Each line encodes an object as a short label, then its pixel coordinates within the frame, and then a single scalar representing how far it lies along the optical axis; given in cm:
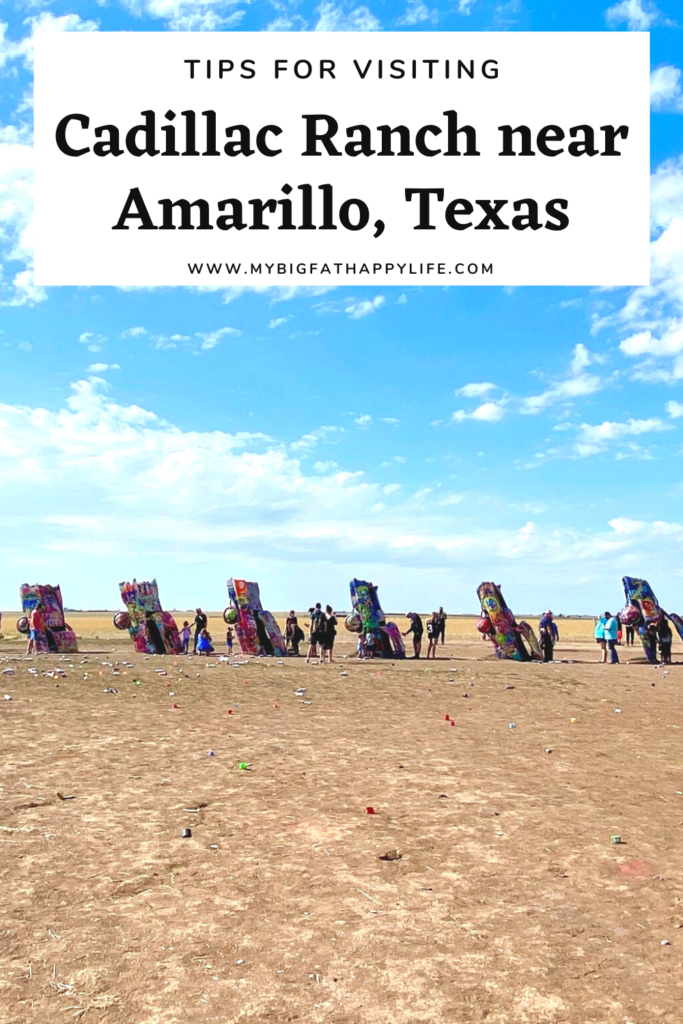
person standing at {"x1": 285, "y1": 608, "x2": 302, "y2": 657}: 3072
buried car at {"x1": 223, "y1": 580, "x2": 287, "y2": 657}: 2977
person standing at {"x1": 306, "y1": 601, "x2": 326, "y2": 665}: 2672
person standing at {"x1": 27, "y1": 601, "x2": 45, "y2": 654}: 3036
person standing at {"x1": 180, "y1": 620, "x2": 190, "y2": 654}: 3255
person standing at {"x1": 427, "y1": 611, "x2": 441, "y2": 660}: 3111
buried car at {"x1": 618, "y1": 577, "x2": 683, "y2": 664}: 3044
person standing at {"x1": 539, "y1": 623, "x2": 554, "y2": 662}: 3034
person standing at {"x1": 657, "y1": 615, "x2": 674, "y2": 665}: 3014
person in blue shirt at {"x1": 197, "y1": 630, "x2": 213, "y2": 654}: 3072
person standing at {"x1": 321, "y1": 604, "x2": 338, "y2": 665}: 2717
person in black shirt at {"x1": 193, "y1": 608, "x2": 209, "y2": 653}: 3117
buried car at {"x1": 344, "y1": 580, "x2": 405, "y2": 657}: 3091
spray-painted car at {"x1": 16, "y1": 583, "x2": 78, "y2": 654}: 3178
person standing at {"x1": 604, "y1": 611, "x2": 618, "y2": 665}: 2955
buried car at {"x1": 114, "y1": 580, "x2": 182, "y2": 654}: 3064
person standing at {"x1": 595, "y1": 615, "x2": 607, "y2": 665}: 2977
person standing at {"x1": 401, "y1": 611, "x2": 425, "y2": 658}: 3014
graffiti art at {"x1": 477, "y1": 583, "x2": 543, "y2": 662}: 3084
